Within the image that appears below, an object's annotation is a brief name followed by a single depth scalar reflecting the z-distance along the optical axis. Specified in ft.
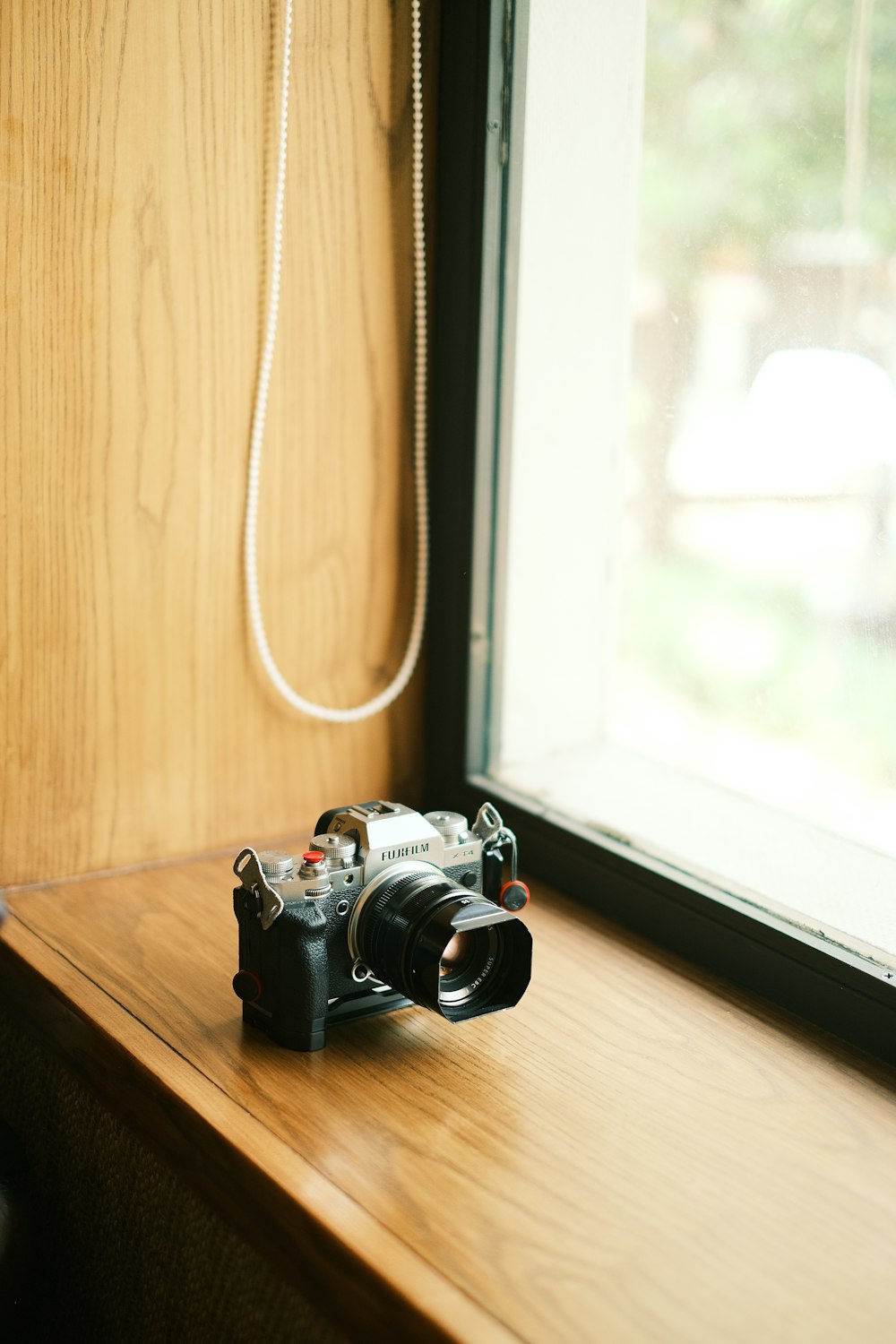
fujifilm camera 2.82
